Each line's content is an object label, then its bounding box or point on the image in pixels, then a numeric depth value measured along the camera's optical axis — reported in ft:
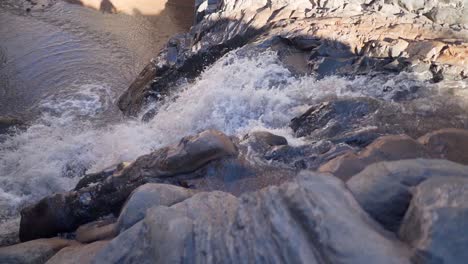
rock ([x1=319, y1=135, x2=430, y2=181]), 9.51
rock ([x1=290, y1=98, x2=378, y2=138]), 13.43
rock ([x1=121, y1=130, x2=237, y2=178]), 11.42
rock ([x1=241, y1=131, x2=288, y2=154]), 12.25
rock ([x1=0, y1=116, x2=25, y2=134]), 18.99
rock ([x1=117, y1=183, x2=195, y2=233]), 8.84
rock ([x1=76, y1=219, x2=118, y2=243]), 10.15
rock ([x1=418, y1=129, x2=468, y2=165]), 10.17
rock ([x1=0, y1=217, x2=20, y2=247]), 12.36
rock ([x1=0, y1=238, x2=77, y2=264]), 9.52
